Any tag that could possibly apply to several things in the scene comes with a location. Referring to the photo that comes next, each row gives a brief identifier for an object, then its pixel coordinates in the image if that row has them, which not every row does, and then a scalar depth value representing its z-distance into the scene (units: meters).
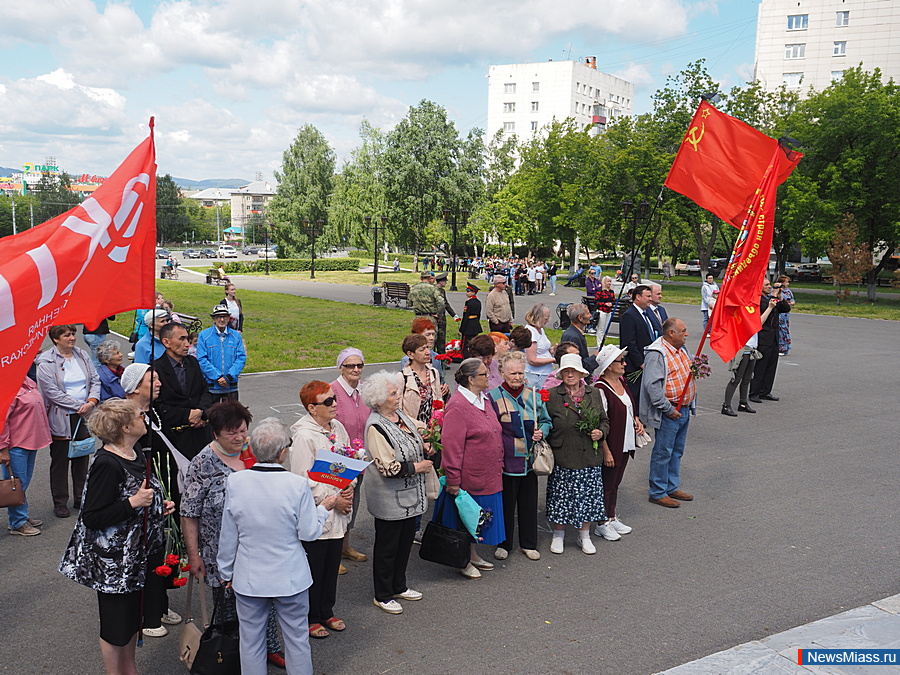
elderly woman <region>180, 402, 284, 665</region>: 4.43
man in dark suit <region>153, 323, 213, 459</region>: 6.51
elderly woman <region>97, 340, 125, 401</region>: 7.10
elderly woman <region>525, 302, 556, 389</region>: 8.82
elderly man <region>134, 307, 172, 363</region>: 7.34
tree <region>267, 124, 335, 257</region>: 72.44
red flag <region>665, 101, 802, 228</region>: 8.03
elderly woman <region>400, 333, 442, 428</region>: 6.45
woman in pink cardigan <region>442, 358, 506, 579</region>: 5.79
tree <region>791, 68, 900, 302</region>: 37.03
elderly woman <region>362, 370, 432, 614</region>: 5.23
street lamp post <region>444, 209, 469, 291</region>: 38.00
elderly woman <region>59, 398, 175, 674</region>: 4.03
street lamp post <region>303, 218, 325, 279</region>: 47.97
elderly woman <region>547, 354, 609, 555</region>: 6.52
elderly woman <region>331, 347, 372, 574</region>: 6.02
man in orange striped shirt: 7.66
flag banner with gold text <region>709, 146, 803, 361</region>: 7.41
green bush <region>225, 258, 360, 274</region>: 60.41
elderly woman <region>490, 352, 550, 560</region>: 6.20
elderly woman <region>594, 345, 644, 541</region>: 6.93
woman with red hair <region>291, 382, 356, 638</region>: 4.99
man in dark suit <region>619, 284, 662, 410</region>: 9.60
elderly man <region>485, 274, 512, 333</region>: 12.15
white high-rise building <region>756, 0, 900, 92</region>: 68.62
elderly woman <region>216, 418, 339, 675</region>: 3.93
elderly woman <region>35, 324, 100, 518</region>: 6.98
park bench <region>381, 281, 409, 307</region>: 29.18
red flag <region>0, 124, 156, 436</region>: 4.21
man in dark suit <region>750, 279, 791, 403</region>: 13.03
